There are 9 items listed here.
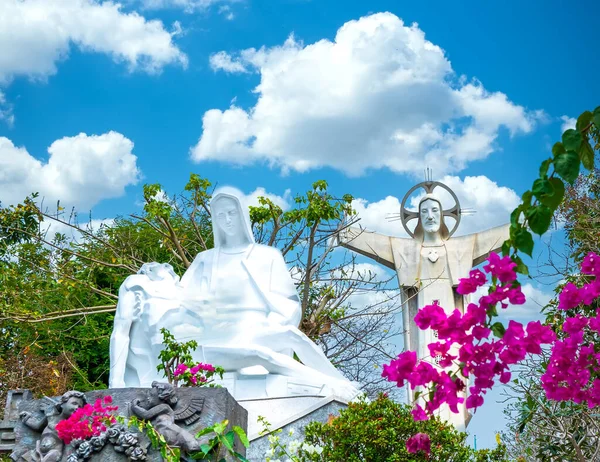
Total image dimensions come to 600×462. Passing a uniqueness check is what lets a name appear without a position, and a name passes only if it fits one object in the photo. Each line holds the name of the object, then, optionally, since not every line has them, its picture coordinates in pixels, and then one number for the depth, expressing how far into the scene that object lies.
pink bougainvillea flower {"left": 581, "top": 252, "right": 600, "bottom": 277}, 3.00
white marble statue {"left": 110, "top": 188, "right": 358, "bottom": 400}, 7.41
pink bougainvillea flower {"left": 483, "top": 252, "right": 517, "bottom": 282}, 2.43
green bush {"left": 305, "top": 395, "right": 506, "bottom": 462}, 5.30
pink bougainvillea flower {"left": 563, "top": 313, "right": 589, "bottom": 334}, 3.19
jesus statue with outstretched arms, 11.16
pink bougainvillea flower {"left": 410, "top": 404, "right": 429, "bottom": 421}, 2.68
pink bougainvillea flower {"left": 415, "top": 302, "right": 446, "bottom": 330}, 2.50
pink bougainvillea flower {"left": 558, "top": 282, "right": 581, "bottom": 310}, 3.02
